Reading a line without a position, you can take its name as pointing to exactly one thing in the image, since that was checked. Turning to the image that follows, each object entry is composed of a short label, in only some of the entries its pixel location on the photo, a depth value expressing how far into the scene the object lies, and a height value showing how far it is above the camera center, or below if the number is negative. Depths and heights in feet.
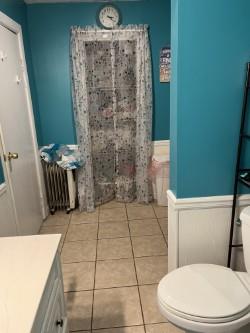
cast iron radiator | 10.35 -3.41
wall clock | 9.89 +3.05
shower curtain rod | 9.88 +2.52
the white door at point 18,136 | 7.06 -0.98
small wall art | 10.53 +1.30
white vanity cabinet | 2.63 -2.08
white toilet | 3.90 -3.16
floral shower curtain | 9.96 -0.49
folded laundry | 10.06 -2.13
